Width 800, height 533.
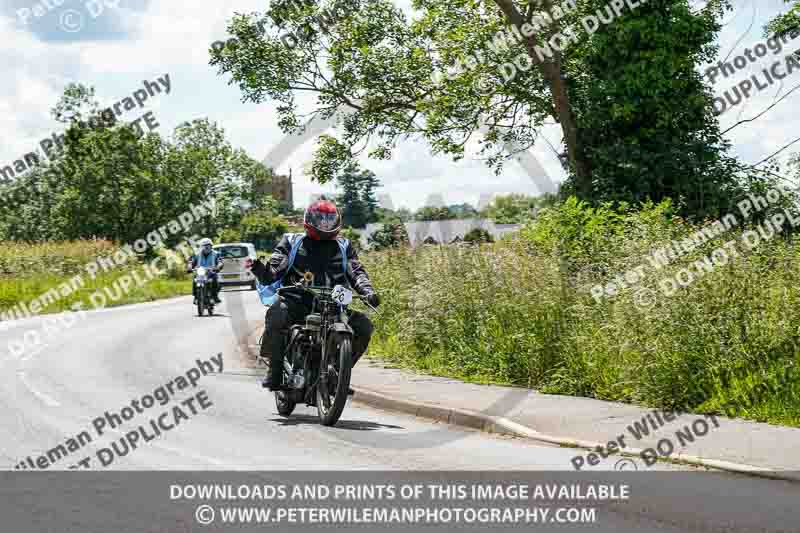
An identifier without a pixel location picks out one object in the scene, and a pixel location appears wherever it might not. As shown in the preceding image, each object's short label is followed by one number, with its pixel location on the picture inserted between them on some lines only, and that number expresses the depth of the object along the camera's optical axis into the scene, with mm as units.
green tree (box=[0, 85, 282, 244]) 65938
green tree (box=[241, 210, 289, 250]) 84750
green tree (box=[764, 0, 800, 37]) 23234
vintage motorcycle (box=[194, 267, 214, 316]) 26938
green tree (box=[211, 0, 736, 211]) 22469
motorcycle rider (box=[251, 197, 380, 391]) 10086
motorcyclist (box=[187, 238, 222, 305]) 26797
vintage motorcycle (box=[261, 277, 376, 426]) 9430
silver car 39781
